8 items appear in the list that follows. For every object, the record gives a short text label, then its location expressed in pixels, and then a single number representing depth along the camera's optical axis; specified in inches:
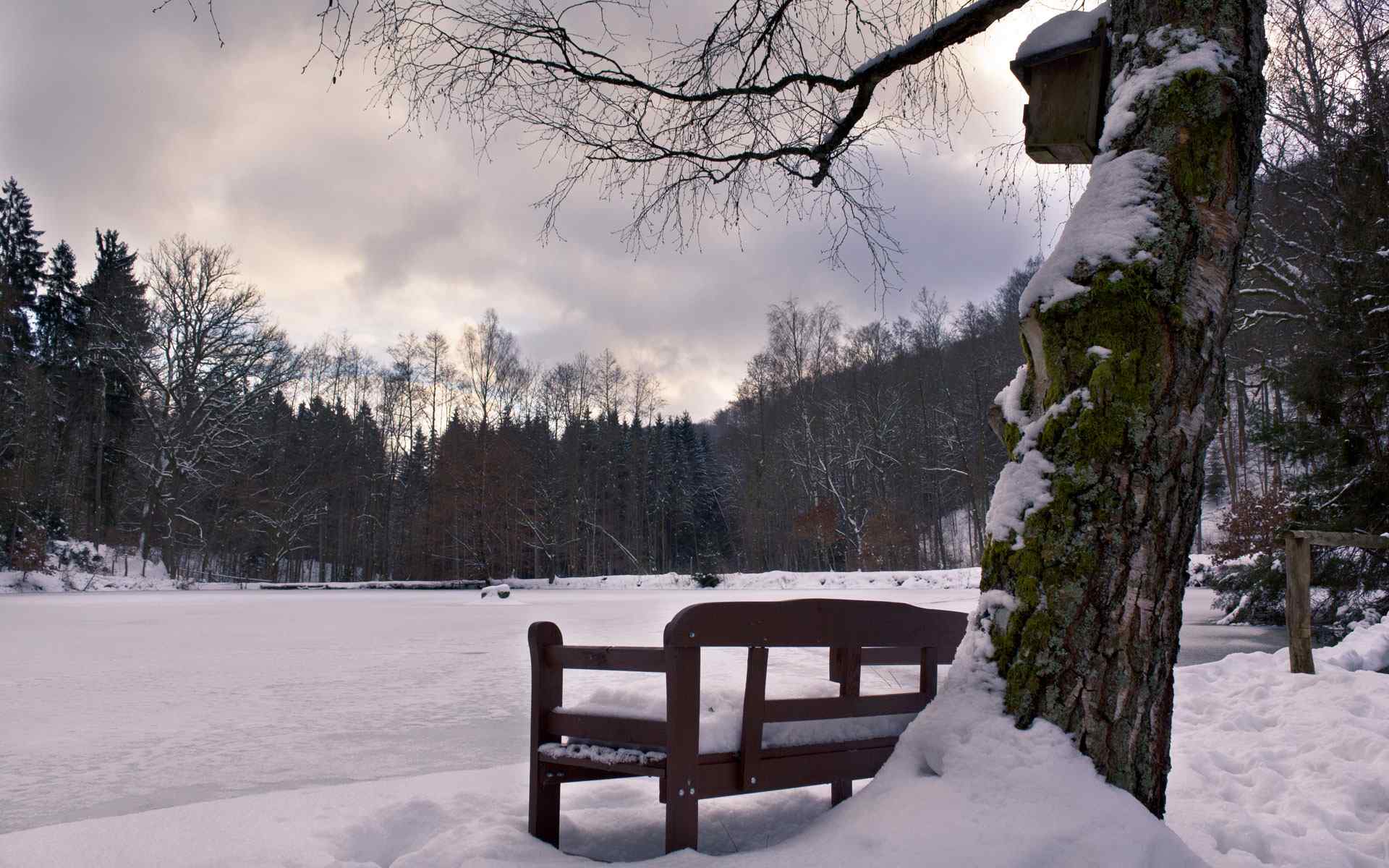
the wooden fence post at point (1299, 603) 229.3
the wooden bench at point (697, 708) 96.5
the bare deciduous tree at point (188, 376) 1106.1
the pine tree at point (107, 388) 1385.3
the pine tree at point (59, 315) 1456.7
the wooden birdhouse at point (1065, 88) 106.3
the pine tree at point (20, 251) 1352.1
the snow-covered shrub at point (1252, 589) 485.4
